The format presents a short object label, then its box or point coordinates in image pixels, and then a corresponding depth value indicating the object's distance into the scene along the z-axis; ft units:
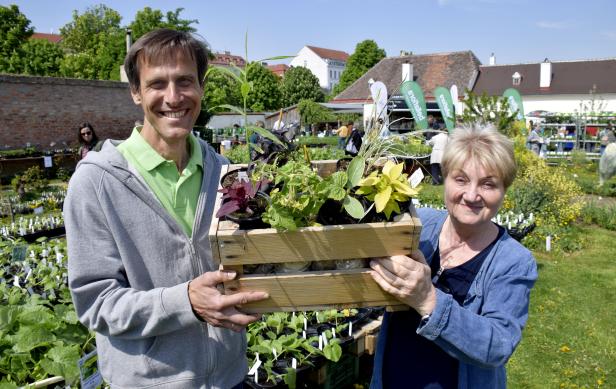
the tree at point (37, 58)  98.43
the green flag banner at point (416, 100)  45.52
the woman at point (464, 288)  4.74
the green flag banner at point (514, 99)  52.90
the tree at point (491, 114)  35.19
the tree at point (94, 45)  111.55
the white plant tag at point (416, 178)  4.78
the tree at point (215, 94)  99.56
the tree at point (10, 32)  96.99
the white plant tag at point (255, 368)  9.06
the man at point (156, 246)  4.69
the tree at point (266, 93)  144.87
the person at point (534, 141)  51.84
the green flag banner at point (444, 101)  48.96
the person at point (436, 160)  28.73
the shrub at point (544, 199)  25.57
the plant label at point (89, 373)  6.76
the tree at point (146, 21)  106.32
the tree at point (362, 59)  170.30
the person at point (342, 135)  54.16
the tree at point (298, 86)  164.35
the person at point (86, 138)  21.40
